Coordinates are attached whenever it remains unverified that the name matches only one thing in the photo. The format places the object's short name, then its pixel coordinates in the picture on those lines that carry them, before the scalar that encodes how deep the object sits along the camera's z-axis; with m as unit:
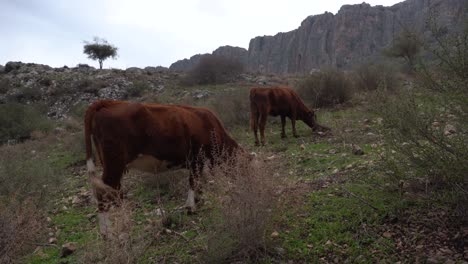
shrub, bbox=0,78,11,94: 25.98
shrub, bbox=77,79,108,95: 25.06
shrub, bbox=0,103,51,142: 17.09
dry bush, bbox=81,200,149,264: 3.40
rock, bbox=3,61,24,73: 32.25
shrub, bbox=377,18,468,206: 3.64
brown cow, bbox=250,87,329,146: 10.87
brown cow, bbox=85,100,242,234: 5.02
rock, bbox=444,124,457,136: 5.68
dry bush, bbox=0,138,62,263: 4.17
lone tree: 42.16
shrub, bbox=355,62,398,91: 15.30
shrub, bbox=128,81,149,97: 24.66
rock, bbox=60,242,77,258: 4.81
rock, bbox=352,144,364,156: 7.07
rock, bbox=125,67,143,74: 30.71
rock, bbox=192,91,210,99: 20.12
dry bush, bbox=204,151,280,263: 3.85
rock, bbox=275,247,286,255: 3.97
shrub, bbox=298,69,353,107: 14.44
